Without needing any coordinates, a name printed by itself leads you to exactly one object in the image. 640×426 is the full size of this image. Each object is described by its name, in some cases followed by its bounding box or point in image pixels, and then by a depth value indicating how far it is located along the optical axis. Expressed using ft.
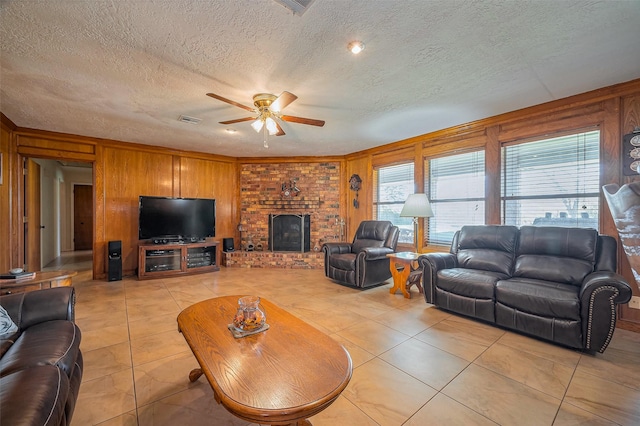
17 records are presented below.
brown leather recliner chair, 13.00
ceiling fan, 9.25
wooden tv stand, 15.29
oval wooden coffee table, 3.25
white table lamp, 12.30
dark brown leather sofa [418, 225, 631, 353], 6.98
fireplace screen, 19.34
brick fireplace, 18.70
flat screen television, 15.72
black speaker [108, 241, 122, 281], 14.57
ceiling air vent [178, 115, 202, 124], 11.73
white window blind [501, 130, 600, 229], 9.78
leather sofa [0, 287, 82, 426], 3.19
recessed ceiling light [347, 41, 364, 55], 6.63
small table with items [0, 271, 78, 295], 8.77
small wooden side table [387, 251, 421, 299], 11.98
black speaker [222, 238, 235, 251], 18.98
